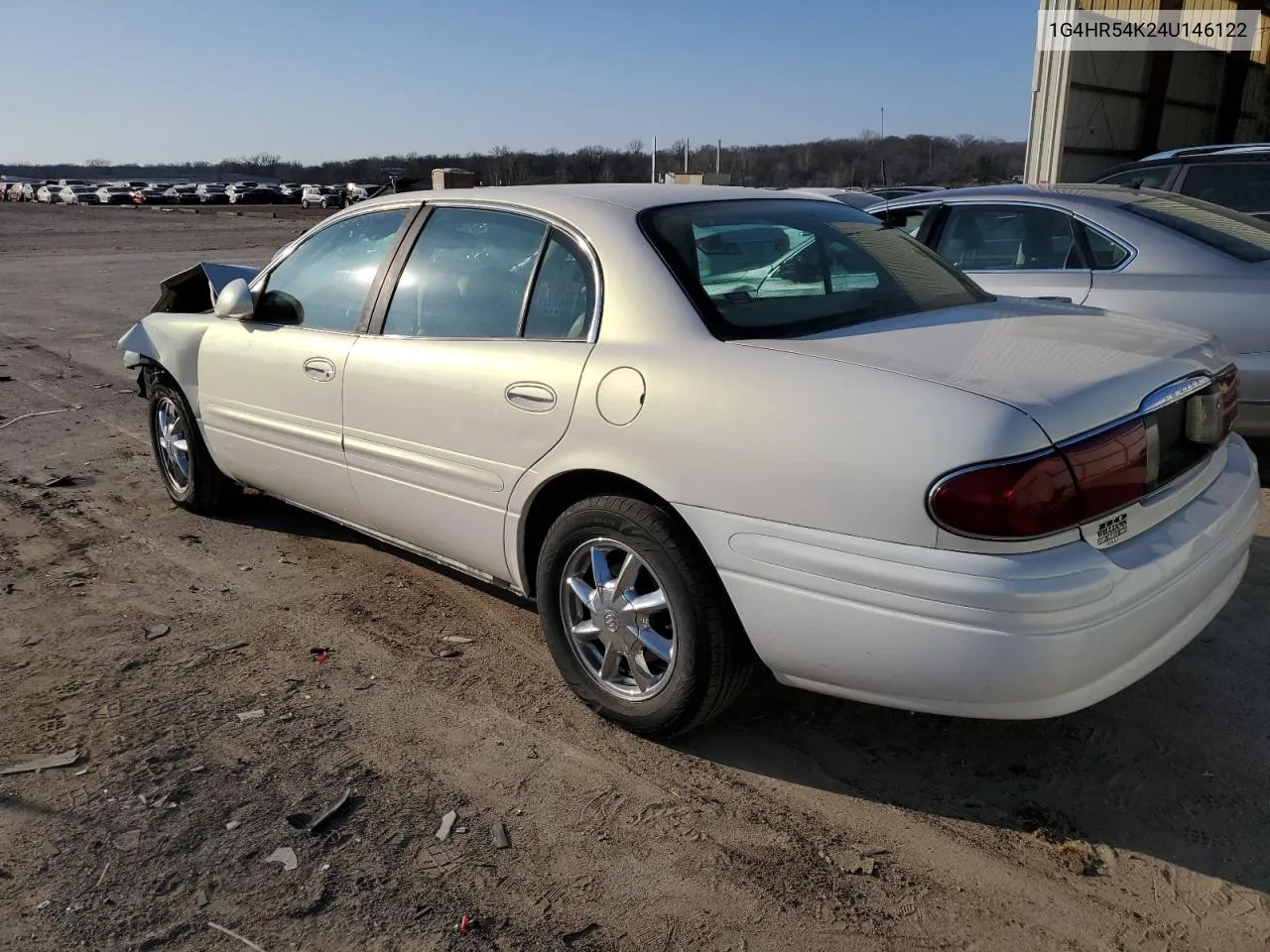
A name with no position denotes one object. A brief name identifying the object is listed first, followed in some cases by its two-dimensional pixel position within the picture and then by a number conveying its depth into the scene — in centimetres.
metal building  1442
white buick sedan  244
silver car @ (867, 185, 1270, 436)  516
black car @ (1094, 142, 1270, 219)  817
